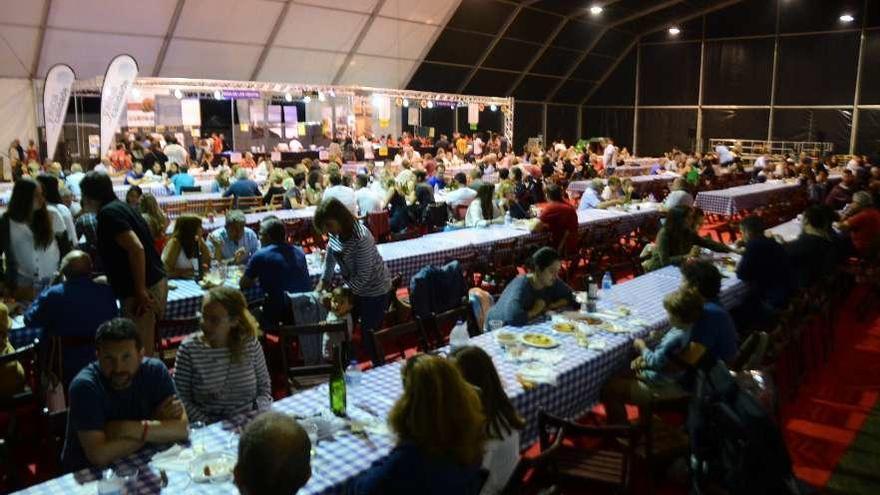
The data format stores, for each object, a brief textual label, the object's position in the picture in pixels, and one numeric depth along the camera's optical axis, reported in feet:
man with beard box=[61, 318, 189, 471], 8.94
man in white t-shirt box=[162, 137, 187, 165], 53.72
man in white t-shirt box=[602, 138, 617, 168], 64.85
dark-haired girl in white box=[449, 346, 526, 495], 9.25
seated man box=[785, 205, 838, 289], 20.75
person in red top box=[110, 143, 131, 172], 51.29
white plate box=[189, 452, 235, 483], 8.34
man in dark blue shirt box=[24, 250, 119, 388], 13.64
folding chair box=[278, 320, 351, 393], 13.62
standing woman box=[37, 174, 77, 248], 19.57
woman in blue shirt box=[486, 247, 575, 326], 15.28
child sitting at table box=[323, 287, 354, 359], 17.07
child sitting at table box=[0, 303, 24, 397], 12.55
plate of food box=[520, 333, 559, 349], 13.55
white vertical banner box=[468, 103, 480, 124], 72.74
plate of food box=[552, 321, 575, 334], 14.58
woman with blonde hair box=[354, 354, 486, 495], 7.47
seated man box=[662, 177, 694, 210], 30.19
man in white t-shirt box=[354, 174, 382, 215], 32.83
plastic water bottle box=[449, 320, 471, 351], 13.07
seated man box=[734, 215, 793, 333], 18.70
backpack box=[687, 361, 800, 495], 9.12
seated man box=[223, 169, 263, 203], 36.42
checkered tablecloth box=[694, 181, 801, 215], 42.73
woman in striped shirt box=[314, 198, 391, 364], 16.37
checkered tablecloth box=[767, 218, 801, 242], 28.15
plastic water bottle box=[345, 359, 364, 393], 11.43
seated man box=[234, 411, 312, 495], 6.38
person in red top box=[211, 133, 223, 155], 62.11
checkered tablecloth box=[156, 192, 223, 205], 37.18
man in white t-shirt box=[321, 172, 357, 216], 30.89
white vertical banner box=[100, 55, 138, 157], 41.47
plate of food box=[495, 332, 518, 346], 13.66
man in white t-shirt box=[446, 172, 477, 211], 33.35
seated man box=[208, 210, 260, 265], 20.57
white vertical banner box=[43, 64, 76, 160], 43.19
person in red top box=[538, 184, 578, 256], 26.66
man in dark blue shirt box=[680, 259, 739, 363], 13.05
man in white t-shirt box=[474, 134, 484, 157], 78.06
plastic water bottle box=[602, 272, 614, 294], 18.53
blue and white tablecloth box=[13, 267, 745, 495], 8.38
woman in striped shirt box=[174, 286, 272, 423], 10.85
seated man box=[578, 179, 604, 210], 36.22
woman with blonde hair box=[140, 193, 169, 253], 21.54
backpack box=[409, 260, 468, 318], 17.57
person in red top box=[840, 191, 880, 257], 26.61
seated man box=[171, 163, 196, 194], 41.65
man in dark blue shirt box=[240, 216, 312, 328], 17.24
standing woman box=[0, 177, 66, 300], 17.04
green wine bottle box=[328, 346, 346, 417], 10.40
